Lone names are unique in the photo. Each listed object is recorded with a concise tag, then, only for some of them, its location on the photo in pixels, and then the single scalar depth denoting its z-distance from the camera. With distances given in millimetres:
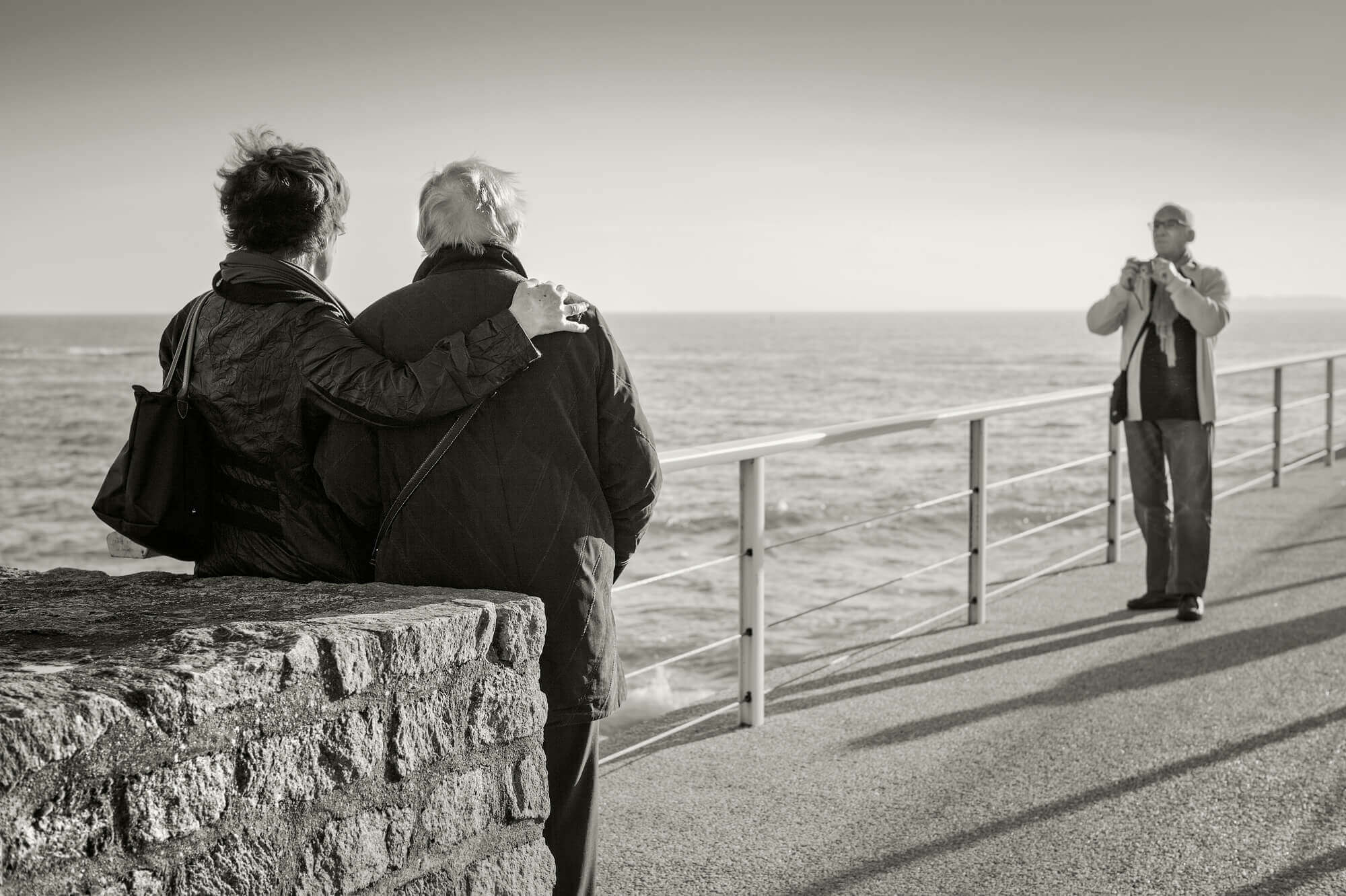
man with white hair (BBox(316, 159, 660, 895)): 2385
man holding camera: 5457
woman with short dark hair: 2316
